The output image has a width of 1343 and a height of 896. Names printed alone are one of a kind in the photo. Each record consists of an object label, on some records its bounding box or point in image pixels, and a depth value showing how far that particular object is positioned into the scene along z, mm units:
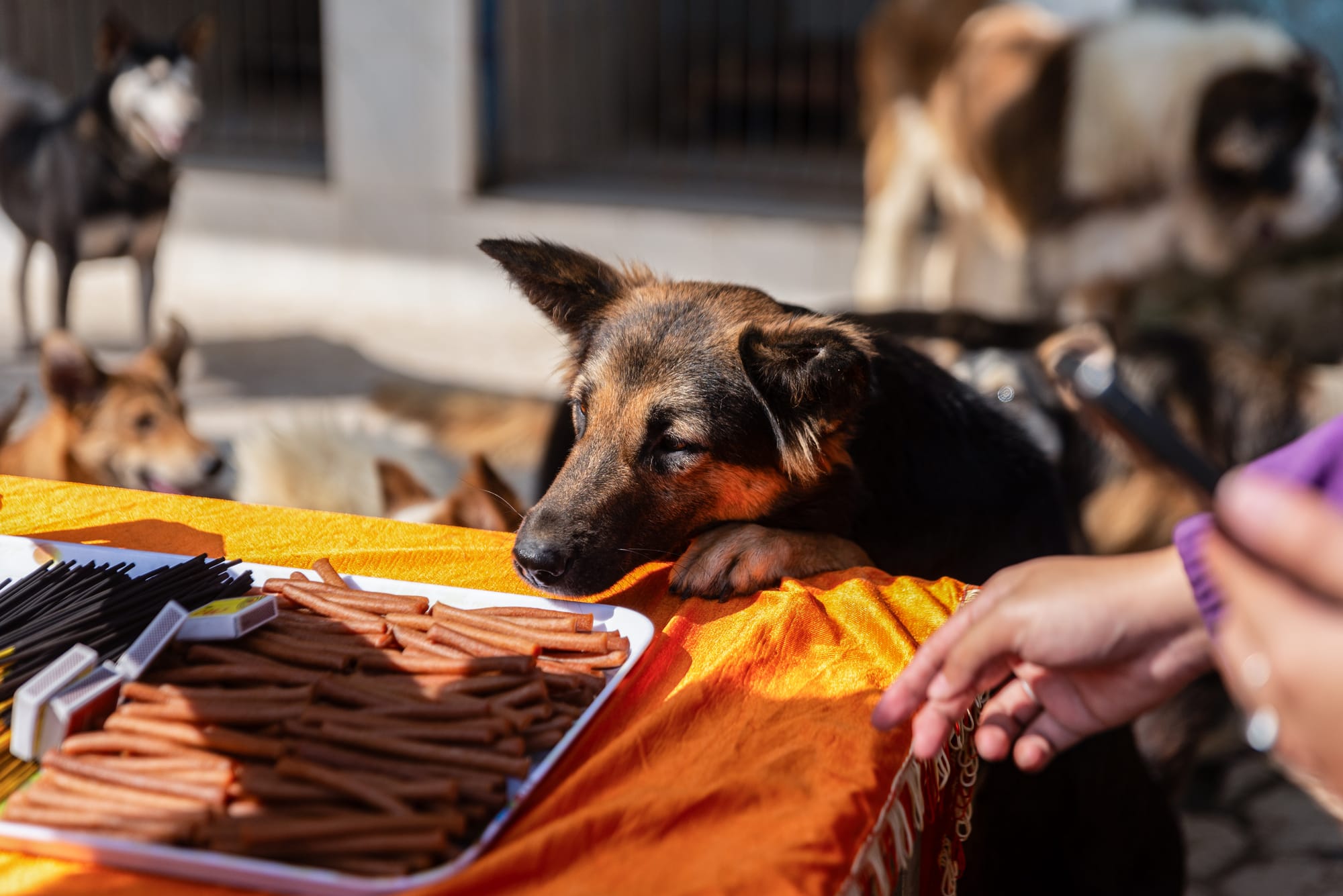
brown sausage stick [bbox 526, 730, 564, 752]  1673
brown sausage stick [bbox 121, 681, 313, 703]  1668
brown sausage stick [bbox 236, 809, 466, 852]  1582
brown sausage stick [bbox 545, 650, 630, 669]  1757
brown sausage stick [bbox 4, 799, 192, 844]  1587
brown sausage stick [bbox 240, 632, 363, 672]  1720
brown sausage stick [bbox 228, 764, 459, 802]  1609
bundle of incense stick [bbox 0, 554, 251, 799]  1720
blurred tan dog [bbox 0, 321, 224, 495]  3138
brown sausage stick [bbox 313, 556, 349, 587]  1840
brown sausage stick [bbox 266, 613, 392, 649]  1744
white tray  1562
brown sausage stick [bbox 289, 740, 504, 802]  1622
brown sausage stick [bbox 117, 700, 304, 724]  1654
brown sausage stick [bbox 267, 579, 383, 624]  1771
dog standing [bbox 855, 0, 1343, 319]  5035
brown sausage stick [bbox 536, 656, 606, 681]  1742
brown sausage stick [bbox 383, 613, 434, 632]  1766
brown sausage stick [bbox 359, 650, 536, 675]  1713
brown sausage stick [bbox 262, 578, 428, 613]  1789
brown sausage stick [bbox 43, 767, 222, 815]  1602
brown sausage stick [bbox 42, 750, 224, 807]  1608
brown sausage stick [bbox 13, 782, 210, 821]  1598
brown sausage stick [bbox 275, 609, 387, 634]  1761
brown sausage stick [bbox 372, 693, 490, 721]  1668
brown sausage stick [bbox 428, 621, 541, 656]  1740
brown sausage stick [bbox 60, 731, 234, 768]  1635
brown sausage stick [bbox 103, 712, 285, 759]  1637
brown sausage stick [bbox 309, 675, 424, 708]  1682
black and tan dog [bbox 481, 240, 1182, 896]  1978
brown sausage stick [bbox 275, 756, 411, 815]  1601
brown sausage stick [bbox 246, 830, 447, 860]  1582
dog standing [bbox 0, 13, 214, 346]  4918
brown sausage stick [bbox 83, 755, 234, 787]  1617
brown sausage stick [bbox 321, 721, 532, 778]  1636
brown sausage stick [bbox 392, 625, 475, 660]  1732
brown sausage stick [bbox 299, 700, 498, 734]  1656
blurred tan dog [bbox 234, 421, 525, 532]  2916
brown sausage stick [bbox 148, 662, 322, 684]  1695
